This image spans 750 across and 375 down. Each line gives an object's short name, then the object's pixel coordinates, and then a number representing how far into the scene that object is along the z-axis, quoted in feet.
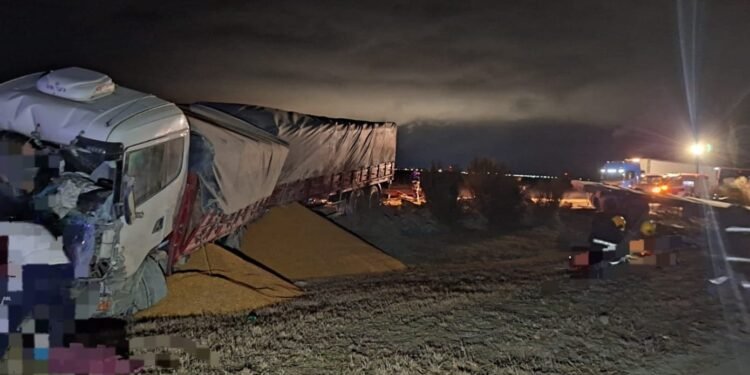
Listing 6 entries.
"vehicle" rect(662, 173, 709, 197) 104.99
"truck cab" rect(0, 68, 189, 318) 23.65
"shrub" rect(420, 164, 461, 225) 77.46
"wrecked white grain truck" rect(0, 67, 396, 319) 23.18
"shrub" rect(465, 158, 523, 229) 80.28
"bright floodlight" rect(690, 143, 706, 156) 163.17
